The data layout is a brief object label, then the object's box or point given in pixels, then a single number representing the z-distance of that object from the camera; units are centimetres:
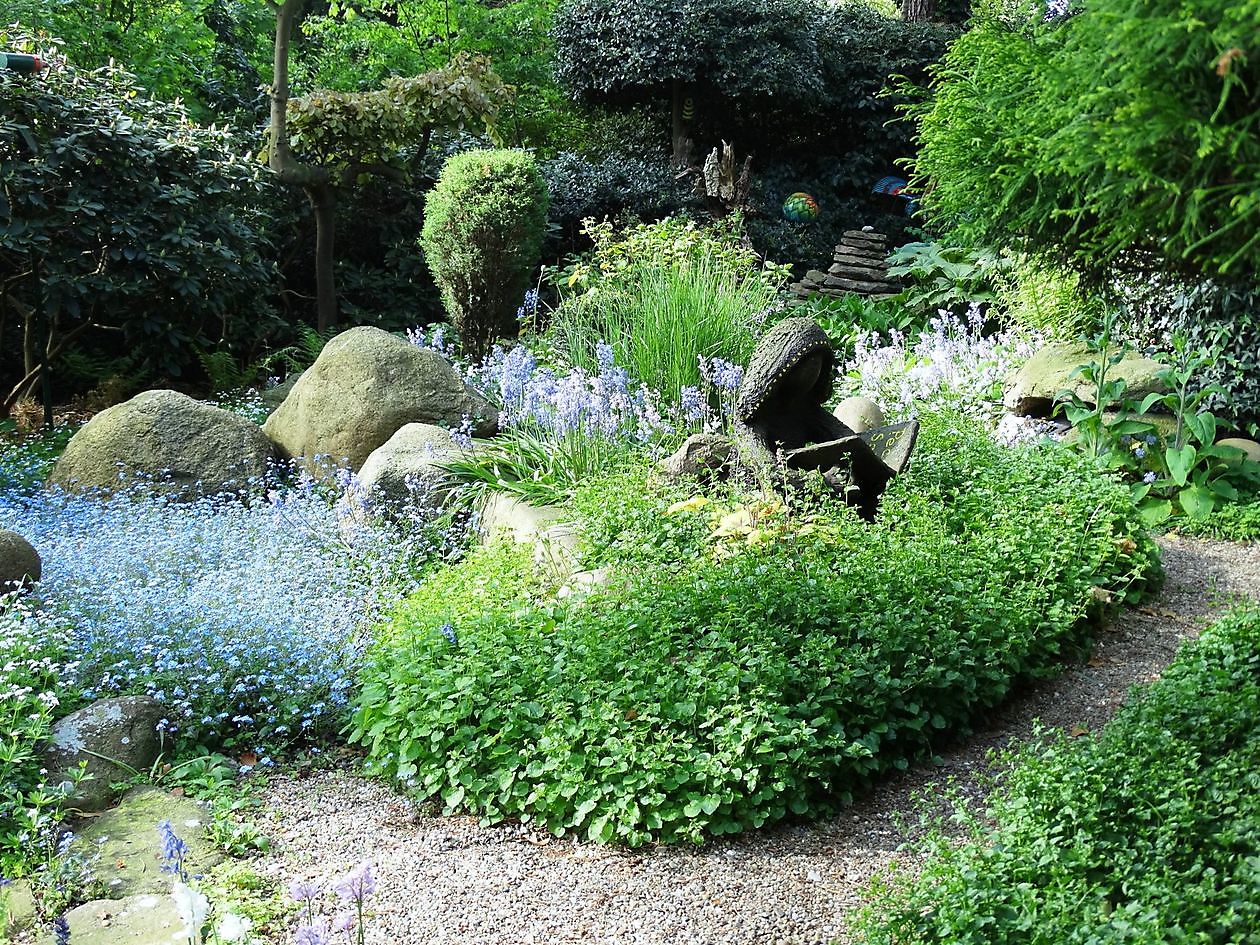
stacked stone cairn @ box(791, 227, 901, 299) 1255
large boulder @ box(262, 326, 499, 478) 742
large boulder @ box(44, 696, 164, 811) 398
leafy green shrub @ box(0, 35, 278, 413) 873
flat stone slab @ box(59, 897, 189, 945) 321
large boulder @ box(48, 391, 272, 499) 705
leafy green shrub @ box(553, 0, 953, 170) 1384
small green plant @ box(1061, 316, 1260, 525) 670
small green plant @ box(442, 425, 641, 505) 616
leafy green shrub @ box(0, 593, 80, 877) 360
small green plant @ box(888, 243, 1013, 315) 1024
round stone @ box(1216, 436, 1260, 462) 719
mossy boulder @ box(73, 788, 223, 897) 352
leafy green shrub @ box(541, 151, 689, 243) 1318
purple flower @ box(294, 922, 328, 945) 228
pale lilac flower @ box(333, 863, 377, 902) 234
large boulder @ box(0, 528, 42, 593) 494
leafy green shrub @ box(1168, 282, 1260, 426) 773
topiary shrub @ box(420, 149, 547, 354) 965
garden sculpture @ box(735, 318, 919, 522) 531
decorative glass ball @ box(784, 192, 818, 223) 1452
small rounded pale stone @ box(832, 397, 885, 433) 691
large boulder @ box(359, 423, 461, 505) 634
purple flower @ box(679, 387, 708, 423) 639
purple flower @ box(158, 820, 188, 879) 256
